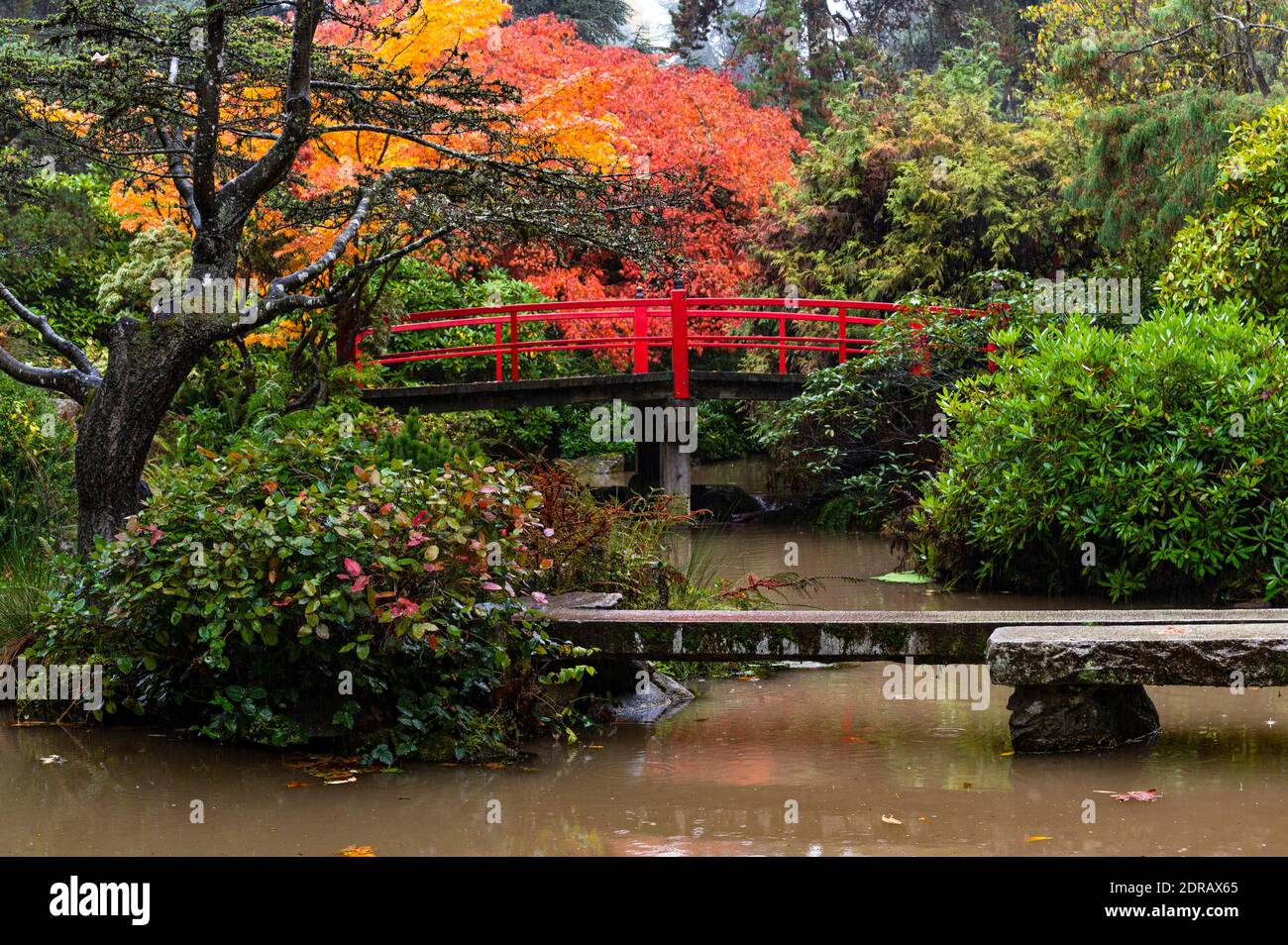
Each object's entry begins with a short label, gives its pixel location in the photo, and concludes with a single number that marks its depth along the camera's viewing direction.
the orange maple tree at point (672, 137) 21.27
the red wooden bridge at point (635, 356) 16.48
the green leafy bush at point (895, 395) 14.66
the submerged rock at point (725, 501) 18.84
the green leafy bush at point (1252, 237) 11.99
